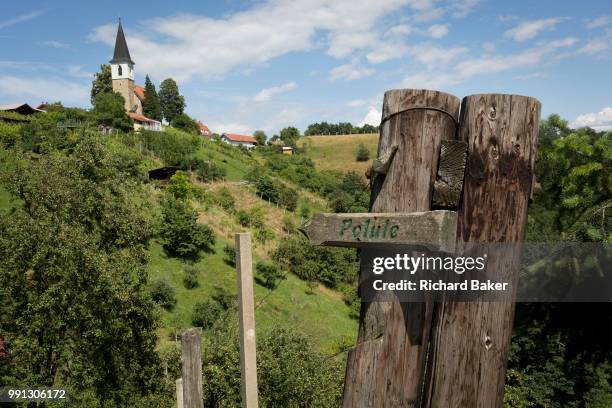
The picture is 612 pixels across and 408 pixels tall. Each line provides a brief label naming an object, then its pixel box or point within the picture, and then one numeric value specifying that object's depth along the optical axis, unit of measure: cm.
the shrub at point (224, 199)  3150
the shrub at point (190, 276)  2009
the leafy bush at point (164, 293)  1730
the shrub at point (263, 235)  2845
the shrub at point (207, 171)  3634
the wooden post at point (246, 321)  306
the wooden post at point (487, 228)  227
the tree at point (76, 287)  848
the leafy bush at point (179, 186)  2817
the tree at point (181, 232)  2183
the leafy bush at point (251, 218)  2997
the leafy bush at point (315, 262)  2641
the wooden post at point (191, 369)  498
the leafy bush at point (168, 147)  3616
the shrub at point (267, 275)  2348
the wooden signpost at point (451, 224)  227
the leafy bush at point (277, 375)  1035
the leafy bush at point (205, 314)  1756
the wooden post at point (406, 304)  236
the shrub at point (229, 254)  2386
